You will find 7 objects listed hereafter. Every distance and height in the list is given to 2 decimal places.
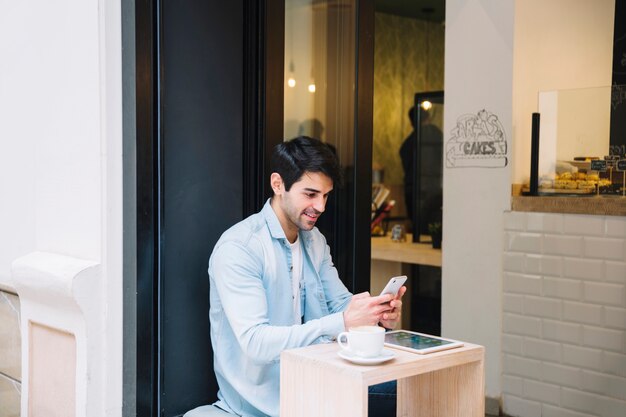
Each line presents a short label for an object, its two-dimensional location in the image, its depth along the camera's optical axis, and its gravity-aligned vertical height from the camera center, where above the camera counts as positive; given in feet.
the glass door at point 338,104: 8.75 +0.47
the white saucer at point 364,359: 5.52 -1.61
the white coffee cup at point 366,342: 5.58 -1.50
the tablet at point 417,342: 6.07 -1.70
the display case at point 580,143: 11.87 +0.03
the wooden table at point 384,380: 5.41 -1.90
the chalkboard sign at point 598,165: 11.97 -0.32
